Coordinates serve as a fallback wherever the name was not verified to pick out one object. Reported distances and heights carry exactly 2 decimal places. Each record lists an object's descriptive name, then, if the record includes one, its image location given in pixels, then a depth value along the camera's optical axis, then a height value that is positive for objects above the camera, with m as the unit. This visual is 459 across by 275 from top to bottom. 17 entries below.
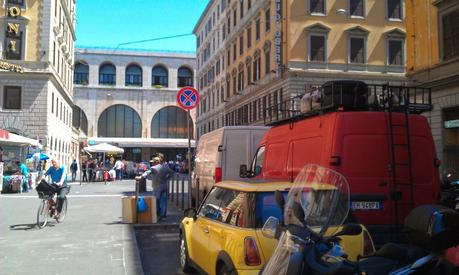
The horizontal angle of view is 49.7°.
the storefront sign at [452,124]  19.12 +1.75
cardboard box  11.51 -0.99
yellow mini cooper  4.54 -0.63
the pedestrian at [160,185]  12.47 -0.41
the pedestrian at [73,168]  33.61 +0.08
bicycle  11.02 -0.83
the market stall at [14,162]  21.97 +0.44
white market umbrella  34.25 +1.43
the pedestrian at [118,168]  35.91 +0.08
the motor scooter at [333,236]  2.65 -0.42
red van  6.60 +0.27
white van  12.47 +0.50
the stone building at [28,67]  36.59 +7.64
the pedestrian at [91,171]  33.85 -0.13
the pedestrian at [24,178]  23.22 -0.42
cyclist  11.63 -0.21
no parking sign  11.67 +1.68
